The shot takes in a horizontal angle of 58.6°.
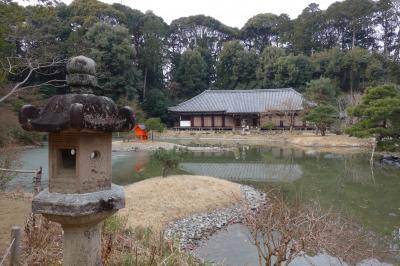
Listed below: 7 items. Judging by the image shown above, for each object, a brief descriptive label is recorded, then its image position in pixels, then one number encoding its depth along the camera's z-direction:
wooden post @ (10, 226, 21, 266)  3.76
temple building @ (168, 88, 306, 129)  36.47
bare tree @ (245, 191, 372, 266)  4.47
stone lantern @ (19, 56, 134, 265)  2.56
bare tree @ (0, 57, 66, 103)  8.95
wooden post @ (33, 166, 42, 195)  6.95
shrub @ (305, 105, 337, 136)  28.02
